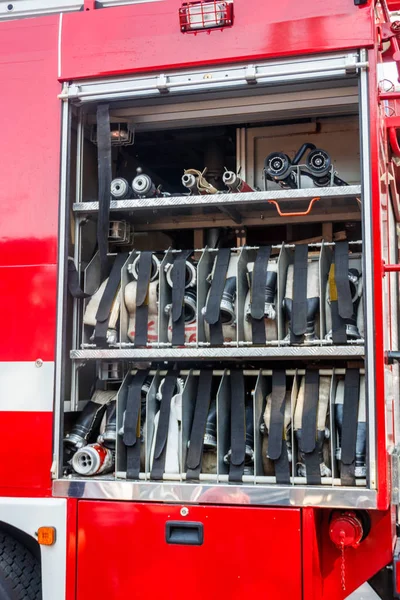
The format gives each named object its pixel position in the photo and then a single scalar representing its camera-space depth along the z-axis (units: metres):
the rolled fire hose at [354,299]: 3.04
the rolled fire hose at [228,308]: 3.15
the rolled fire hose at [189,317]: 3.23
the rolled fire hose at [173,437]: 3.08
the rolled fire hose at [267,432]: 3.04
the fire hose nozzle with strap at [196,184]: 3.25
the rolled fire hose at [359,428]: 2.84
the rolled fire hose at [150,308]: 3.29
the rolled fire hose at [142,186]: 3.30
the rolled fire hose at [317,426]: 2.90
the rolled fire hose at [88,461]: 3.09
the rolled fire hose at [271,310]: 3.10
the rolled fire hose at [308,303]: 3.01
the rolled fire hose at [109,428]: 3.23
